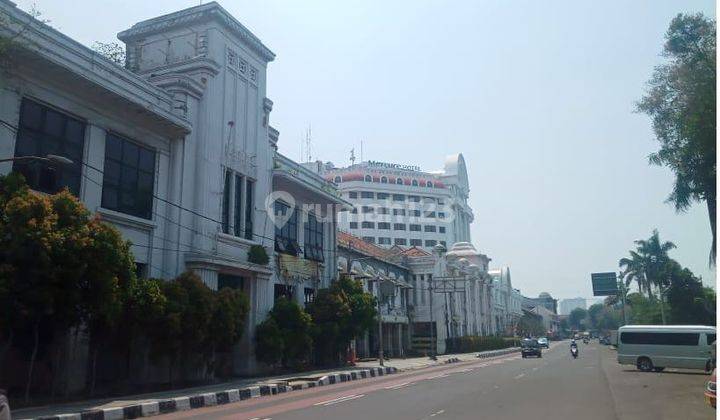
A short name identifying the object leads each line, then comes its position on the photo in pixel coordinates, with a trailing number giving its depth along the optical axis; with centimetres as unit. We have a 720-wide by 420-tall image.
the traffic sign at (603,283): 5371
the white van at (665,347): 2678
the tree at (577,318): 19312
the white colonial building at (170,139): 1902
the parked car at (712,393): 1205
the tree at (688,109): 1920
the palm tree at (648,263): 7150
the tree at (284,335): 2731
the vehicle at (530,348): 4956
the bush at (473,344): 6016
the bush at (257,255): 2834
